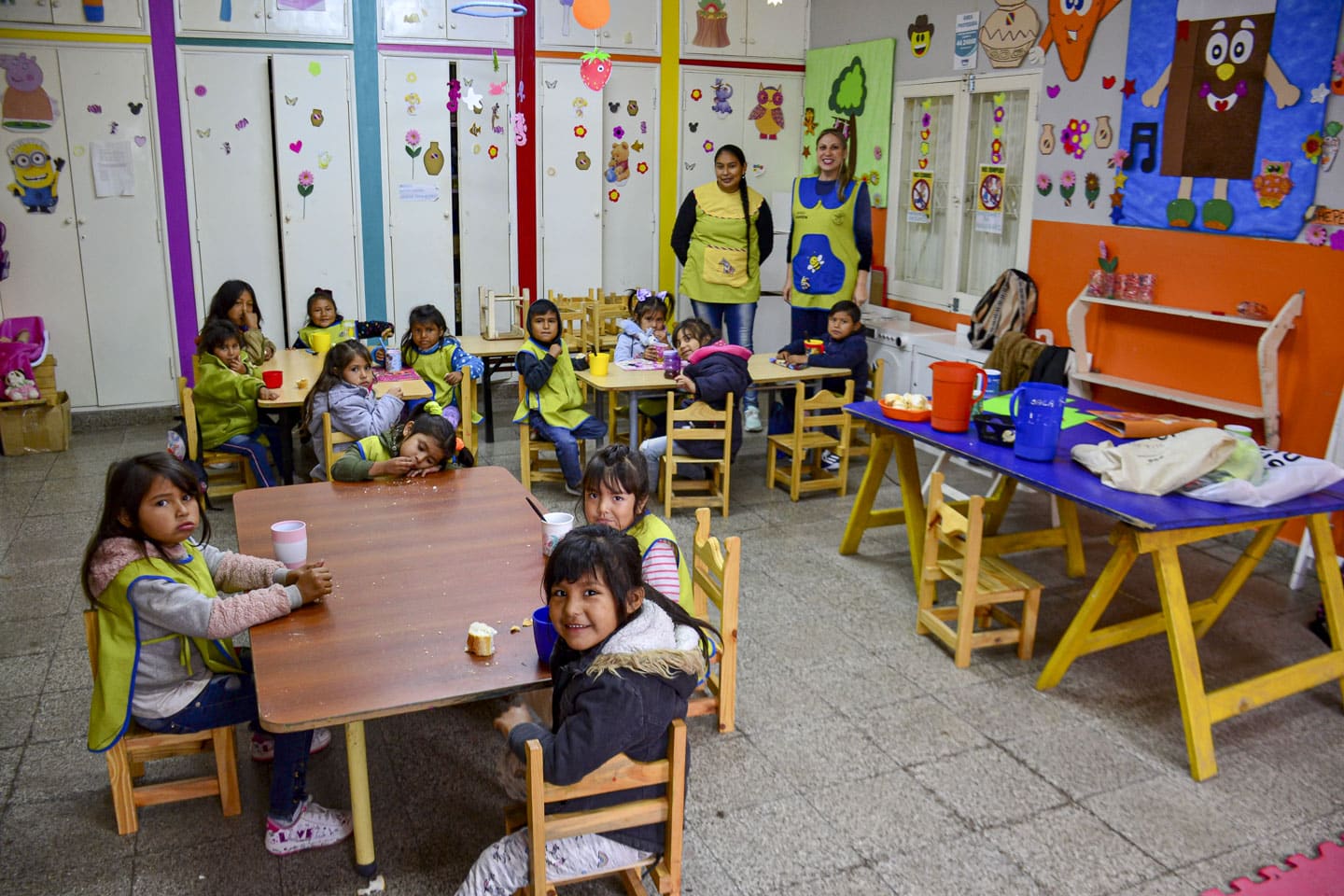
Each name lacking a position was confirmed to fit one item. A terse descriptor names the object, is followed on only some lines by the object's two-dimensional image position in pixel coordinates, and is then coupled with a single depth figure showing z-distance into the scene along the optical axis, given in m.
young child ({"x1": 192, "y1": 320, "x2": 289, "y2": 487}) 5.32
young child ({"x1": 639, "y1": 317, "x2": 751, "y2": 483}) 5.50
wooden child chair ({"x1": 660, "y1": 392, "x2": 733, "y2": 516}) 5.50
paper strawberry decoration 6.34
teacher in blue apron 6.84
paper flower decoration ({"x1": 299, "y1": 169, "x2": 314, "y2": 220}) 7.57
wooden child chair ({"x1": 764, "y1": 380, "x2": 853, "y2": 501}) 5.80
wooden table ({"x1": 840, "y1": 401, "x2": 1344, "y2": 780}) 3.34
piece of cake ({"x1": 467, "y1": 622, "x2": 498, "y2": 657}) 2.38
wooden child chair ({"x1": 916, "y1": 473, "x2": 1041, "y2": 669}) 3.93
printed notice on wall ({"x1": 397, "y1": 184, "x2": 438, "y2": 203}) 7.85
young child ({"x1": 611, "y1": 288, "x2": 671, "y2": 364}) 6.26
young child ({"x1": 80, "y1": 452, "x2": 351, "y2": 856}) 2.52
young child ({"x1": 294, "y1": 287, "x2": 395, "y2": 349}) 6.60
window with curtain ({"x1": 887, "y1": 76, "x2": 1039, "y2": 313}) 6.63
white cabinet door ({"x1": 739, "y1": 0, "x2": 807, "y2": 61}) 8.55
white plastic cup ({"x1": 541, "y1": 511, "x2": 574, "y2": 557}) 2.95
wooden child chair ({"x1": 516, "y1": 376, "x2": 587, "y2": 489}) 5.86
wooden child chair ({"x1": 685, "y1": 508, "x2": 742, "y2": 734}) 3.07
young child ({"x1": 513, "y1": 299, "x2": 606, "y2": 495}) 5.72
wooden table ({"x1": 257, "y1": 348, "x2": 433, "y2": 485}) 5.33
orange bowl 4.41
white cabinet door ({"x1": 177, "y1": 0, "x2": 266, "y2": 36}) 7.16
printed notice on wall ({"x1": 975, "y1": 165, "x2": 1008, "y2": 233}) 6.77
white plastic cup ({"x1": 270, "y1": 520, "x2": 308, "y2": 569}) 2.87
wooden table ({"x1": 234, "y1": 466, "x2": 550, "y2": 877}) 2.25
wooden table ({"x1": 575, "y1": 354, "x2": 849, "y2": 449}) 5.57
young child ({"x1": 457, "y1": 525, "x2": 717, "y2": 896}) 2.14
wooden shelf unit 4.90
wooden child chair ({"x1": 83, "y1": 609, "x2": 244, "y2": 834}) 2.74
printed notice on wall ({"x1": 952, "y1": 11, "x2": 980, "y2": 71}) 6.81
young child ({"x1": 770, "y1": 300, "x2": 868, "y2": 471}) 6.14
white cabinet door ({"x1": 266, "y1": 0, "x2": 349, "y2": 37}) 7.35
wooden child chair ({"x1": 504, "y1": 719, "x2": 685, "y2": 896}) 2.13
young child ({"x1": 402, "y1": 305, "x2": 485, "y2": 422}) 5.91
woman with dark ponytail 6.99
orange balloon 5.57
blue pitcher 3.76
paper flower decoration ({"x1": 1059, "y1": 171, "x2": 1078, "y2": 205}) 6.13
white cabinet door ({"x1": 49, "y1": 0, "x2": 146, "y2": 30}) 6.88
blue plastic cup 2.33
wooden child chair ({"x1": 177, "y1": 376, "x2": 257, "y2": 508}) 5.33
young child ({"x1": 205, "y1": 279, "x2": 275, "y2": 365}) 5.89
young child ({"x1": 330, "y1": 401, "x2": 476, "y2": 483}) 3.73
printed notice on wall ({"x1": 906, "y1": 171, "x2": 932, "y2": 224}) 7.43
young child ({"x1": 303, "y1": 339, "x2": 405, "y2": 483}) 4.78
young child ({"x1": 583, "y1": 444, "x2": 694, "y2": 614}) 2.83
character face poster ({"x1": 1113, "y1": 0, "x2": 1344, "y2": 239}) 4.86
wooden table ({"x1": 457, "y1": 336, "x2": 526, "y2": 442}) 6.48
